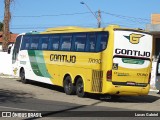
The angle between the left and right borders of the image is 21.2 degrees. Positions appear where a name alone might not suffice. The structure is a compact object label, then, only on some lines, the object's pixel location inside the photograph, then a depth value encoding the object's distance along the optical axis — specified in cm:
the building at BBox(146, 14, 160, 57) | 3099
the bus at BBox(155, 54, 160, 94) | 2205
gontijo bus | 1698
